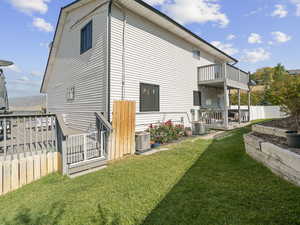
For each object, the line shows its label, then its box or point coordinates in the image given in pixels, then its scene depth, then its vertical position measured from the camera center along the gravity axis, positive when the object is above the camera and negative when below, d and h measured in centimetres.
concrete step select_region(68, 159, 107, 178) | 395 -154
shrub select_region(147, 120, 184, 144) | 696 -98
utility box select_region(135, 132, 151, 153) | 585 -117
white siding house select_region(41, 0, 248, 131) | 623 +258
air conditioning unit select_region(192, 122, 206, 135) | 878 -97
